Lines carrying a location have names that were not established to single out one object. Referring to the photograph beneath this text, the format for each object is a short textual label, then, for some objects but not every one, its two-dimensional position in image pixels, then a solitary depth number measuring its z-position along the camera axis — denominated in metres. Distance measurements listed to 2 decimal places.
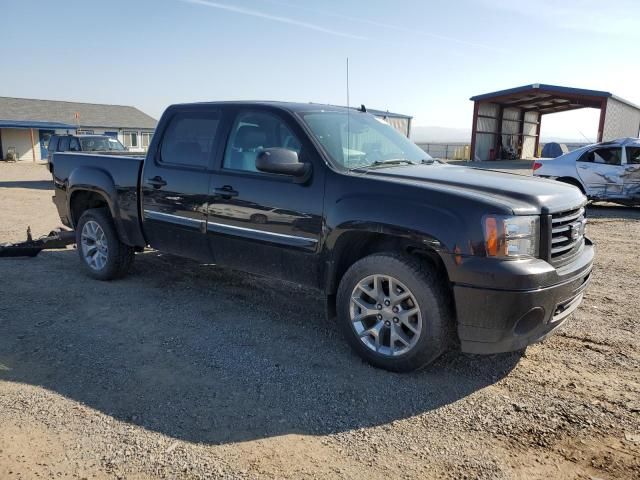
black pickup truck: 3.43
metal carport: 31.61
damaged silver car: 12.44
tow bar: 7.03
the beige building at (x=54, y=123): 38.78
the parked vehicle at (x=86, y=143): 18.98
